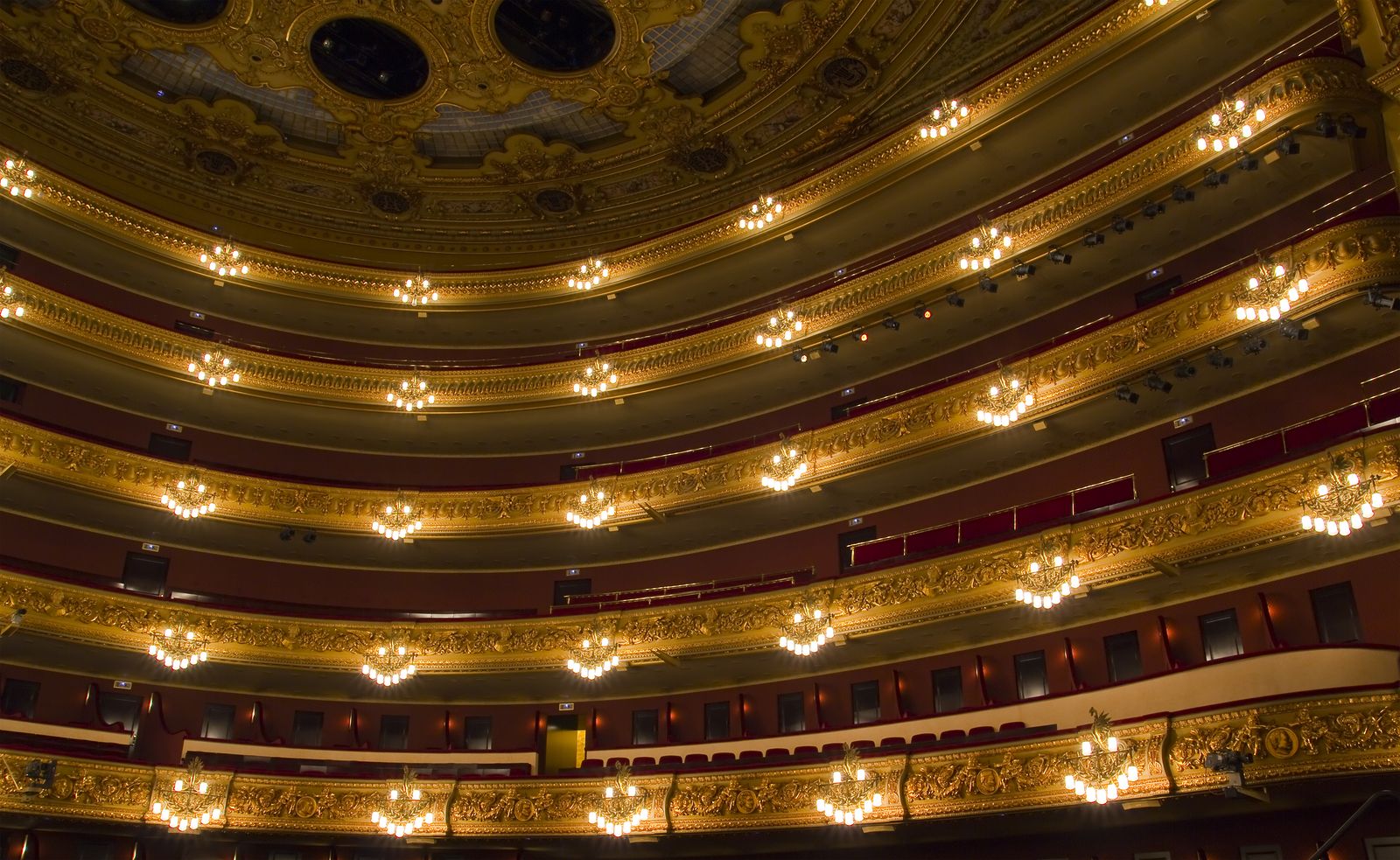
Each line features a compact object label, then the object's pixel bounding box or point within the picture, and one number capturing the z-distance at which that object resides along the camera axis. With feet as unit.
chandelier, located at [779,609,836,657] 50.21
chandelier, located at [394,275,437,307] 72.95
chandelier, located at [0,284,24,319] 58.13
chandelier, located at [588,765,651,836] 47.01
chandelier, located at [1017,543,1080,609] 43.01
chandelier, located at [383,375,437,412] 67.11
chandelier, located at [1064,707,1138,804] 35.60
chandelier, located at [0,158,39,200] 61.82
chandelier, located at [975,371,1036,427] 48.70
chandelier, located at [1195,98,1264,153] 42.70
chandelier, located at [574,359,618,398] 65.31
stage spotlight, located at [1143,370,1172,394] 44.73
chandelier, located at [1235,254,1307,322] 40.11
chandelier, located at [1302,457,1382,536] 34.35
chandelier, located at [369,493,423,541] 62.44
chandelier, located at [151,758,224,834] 47.98
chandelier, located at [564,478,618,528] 60.59
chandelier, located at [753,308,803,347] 60.18
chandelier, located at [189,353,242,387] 63.77
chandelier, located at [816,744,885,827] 41.68
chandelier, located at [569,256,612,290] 70.13
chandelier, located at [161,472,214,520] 58.54
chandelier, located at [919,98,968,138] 56.39
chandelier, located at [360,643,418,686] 56.80
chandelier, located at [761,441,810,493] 56.01
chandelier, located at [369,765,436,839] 50.06
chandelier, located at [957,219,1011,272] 52.47
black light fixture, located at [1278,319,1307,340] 40.14
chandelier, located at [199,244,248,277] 69.00
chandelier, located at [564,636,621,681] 55.41
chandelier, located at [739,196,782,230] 63.87
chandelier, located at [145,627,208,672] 54.08
